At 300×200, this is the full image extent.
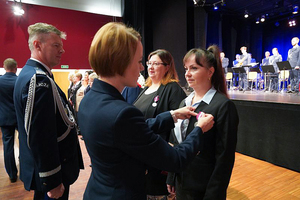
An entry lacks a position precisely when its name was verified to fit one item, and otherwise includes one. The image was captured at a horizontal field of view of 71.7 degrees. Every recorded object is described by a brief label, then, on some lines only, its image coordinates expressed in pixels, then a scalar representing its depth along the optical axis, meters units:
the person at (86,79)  5.18
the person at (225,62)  11.56
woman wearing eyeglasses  1.68
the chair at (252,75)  9.11
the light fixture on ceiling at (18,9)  7.32
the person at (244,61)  10.26
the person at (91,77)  4.03
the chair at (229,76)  10.46
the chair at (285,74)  7.73
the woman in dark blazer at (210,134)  1.23
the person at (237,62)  10.81
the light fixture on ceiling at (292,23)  13.92
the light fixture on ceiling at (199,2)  8.15
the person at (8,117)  2.98
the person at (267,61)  10.27
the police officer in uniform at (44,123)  1.24
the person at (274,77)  8.73
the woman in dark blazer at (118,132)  0.74
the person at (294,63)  7.90
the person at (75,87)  5.70
